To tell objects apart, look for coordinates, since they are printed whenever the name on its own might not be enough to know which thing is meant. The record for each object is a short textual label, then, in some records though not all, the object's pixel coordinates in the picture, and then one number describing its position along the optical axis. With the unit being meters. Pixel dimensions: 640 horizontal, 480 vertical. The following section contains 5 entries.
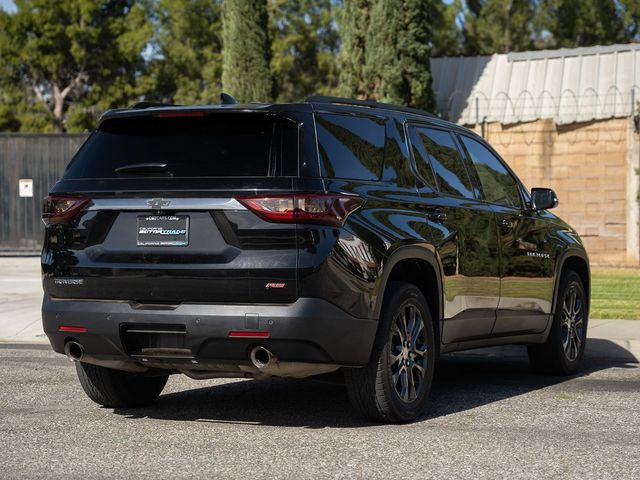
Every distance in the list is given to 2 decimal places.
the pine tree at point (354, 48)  24.58
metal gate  25.02
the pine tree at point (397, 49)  24.14
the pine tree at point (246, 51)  27.02
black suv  6.80
